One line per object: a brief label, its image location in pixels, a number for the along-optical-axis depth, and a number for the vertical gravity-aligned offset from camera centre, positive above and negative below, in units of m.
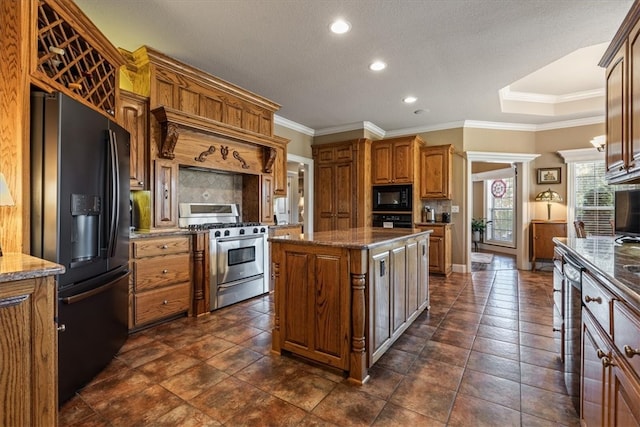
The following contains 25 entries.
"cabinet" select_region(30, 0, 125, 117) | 1.82 +1.10
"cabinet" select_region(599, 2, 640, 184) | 1.58 +0.65
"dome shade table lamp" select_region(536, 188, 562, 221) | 5.36 +0.30
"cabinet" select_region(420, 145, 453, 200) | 5.24 +0.74
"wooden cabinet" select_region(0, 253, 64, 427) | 1.05 -0.48
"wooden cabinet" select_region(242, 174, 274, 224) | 4.30 +0.22
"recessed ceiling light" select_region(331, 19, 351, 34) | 2.54 +1.58
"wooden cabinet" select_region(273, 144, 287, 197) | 4.63 +0.62
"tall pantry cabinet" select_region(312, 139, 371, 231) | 5.43 +0.52
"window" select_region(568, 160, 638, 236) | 5.15 +0.29
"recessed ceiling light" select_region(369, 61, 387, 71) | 3.26 +1.60
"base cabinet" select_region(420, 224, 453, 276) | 4.99 -0.58
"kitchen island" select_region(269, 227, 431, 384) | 2.01 -0.59
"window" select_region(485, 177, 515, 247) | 7.64 +0.08
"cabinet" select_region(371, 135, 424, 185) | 5.21 +0.95
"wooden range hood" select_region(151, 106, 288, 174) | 3.10 +0.83
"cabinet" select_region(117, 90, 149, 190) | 2.93 +0.83
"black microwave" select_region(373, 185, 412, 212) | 5.26 +0.28
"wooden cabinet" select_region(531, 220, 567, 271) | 5.30 -0.37
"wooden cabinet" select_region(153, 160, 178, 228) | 3.10 +0.20
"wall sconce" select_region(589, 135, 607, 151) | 4.28 +1.01
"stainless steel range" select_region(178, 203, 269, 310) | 3.35 -0.45
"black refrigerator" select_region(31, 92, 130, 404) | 1.68 -0.05
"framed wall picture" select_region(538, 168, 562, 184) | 5.40 +0.69
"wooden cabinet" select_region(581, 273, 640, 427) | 0.90 -0.50
